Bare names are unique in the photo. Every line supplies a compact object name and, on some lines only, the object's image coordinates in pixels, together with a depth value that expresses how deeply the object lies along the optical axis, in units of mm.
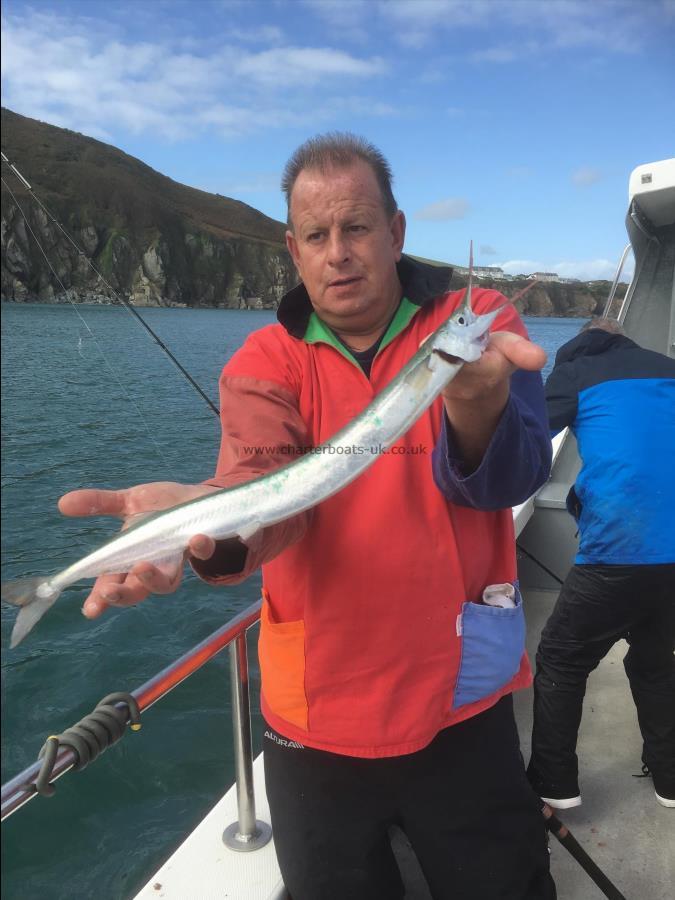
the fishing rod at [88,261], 1862
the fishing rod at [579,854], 2811
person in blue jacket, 3555
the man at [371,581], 2139
